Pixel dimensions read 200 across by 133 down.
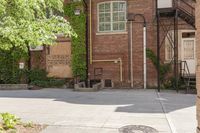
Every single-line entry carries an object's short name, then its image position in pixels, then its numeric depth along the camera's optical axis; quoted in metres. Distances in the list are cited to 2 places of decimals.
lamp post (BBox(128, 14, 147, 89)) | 13.88
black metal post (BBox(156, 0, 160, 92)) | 12.82
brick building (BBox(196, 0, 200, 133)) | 3.49
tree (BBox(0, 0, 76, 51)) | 5.32
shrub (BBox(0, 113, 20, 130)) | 5.90
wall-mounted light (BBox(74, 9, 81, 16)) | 14.59
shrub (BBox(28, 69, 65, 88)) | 14.86
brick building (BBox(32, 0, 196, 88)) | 13.86
